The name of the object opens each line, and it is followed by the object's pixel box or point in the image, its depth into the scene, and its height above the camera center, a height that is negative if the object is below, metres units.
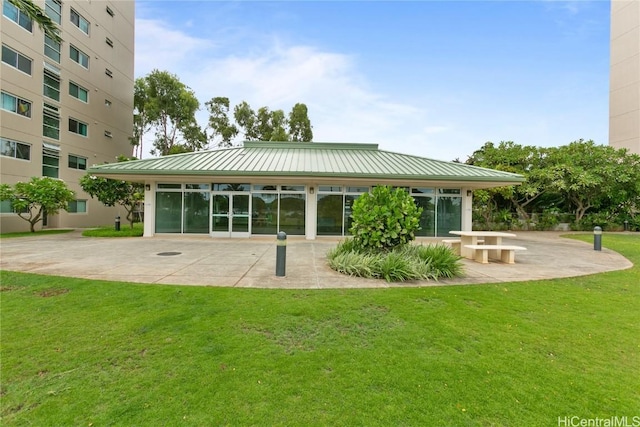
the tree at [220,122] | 36.38 +10.67
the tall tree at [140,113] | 33.50 +10.94
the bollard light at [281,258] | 6.97 -1.17
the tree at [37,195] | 16.06 +0.52
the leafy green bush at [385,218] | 7.82 -0.18
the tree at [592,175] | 21.25 +2.99
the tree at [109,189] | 17.17 +1.00
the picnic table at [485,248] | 9.52 -1.13
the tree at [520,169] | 21.75 +3.49
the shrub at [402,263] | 6.99 -1.29
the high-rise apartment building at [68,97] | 18.53 +8.35
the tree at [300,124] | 35.34 +10.35
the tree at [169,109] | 32.56 +11.10
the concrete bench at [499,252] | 9.40 -1.28
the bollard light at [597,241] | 12.39 -1.06
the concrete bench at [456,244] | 11.16 -1.20
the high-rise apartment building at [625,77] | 29.59 +14.60
